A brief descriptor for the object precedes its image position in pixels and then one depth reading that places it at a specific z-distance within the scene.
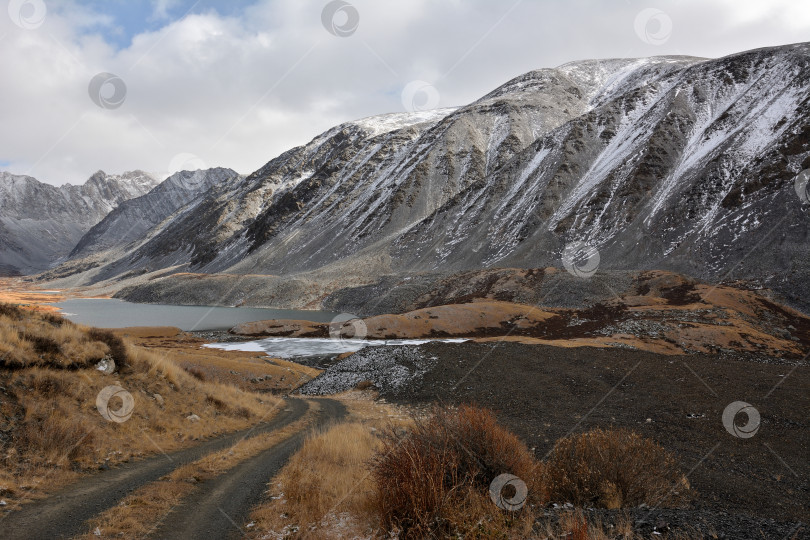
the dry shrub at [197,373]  17.53
